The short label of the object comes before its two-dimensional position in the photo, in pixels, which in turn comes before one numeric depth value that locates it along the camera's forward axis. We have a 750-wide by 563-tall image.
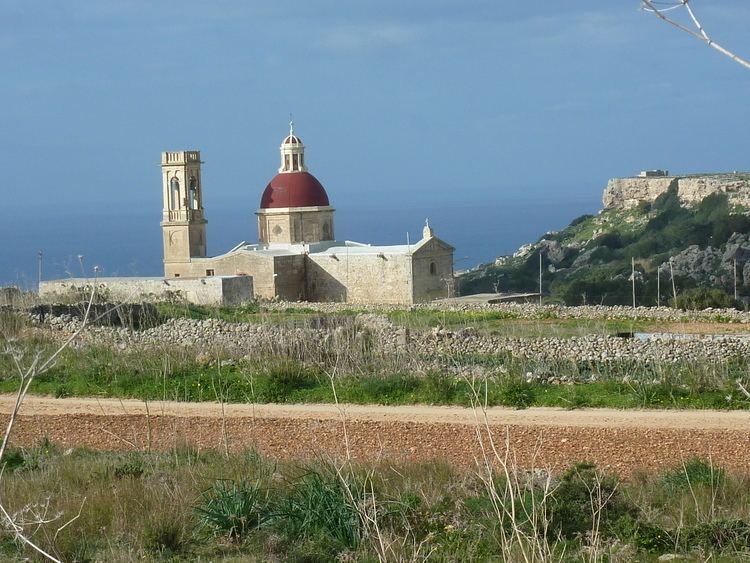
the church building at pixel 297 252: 89.87
